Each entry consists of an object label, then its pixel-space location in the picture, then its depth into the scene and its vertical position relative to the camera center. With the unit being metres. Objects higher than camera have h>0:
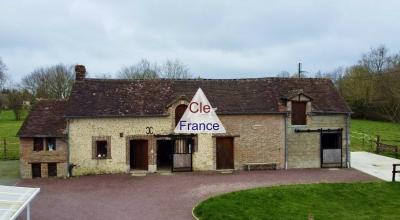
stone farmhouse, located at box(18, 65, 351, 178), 21.88 -1.79
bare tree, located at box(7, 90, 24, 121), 62.31 -0.61
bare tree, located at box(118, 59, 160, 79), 55.31 +3.73
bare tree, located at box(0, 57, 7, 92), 73.69 +3.71
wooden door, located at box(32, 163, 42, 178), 21.52 -3.76
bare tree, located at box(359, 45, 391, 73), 63.87 +5.90
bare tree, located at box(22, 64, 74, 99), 58.25 +2.48
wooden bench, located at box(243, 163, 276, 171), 23.05 -3.82
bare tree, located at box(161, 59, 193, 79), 56.09 +3.60
